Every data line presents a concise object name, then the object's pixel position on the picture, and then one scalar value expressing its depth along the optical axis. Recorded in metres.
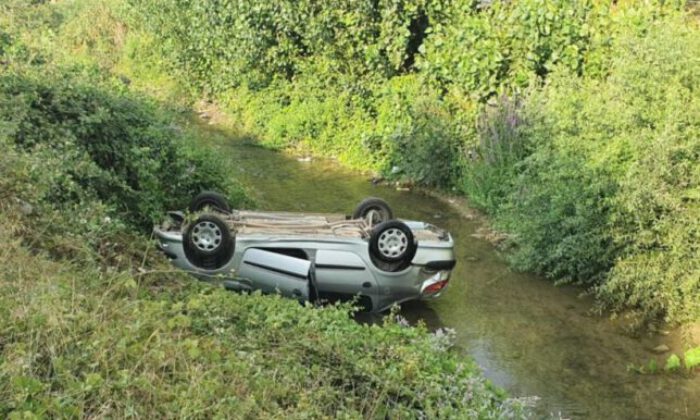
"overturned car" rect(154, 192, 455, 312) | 8.76
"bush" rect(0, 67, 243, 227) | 7.91
